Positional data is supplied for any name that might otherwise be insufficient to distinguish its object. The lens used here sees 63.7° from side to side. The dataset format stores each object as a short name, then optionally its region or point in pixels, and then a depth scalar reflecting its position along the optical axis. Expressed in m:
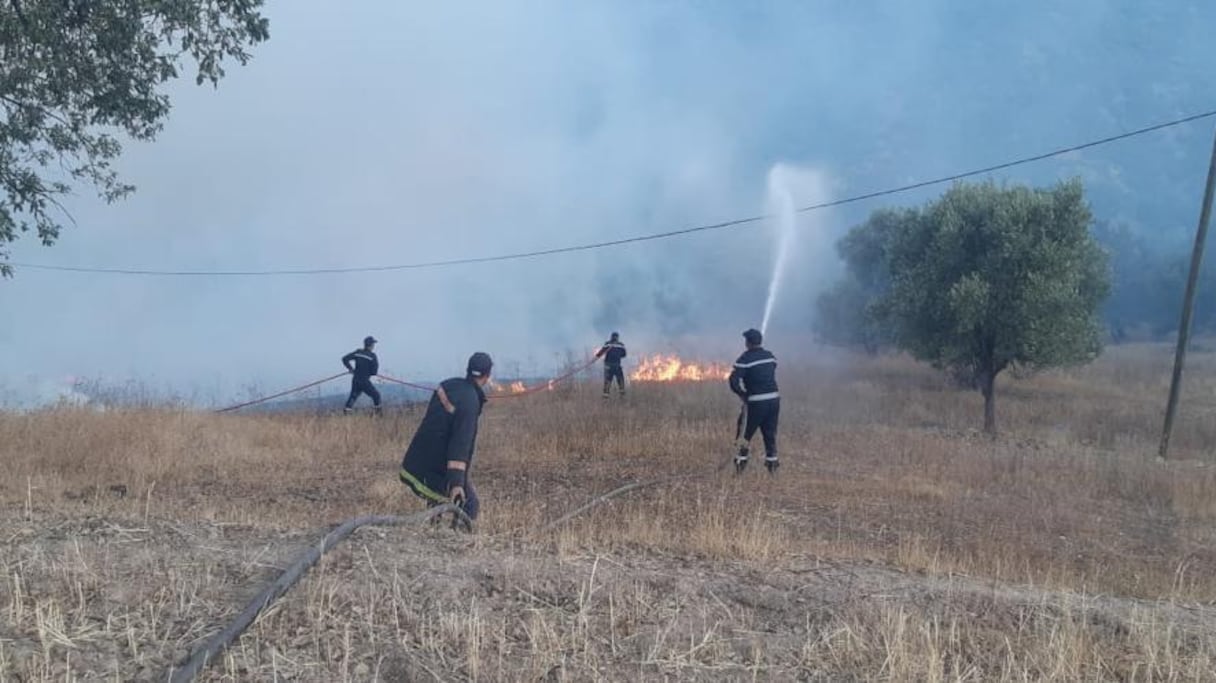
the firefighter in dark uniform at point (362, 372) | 18.64
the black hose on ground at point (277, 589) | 4.23
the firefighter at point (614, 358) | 21.83
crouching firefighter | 7.01
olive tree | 20.20
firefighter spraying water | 12.55
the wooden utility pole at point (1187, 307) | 17.38
